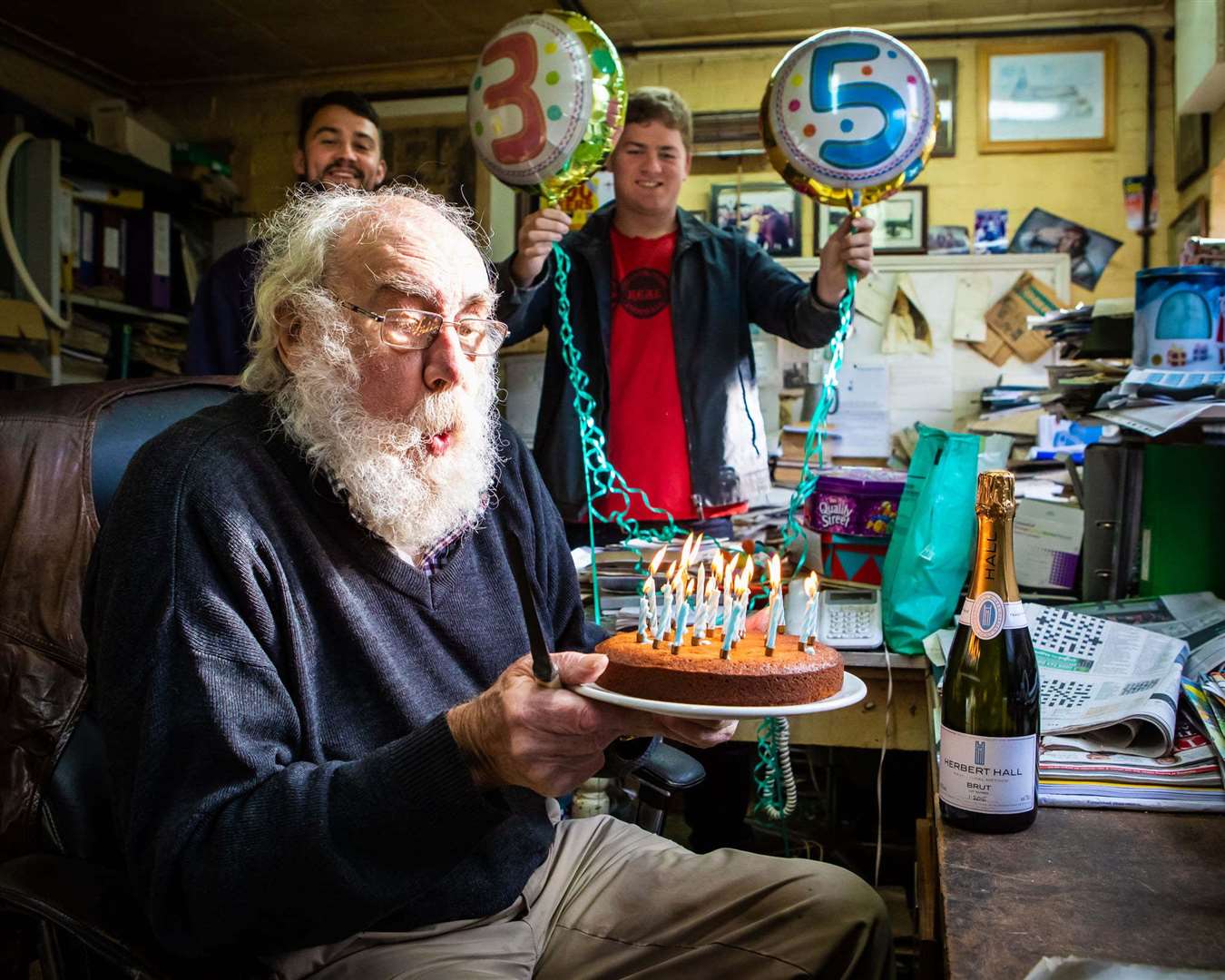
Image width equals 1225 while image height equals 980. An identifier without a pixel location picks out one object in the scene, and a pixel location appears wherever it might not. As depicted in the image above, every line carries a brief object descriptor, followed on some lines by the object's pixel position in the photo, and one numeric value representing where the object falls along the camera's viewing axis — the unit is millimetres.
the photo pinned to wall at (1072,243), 4355
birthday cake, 896
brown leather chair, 1042
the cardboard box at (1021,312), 4164
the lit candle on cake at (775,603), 1009
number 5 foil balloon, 2115
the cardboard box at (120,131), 4684
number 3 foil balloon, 2207
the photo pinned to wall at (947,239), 4484
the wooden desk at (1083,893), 793
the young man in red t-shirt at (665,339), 2641
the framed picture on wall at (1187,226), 3842
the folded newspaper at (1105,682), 1208
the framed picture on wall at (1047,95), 4355
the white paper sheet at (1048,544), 1957
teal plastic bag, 1766
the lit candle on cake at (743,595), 1045
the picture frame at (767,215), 4625
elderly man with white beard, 962
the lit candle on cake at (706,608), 1048
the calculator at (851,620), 1796
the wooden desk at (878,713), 1753
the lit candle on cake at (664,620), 1028
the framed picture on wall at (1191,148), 3861
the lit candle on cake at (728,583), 1027
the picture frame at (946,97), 4469
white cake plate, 840
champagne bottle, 1007
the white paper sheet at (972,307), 4160
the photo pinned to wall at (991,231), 4453
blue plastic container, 1680
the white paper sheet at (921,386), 4270
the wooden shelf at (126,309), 4270
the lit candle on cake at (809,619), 1015
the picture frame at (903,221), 4496
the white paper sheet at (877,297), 4211
